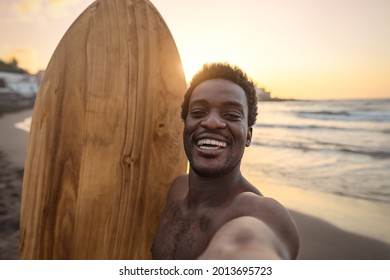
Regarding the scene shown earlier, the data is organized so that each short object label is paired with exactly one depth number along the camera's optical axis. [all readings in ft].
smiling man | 3.49
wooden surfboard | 4.62
